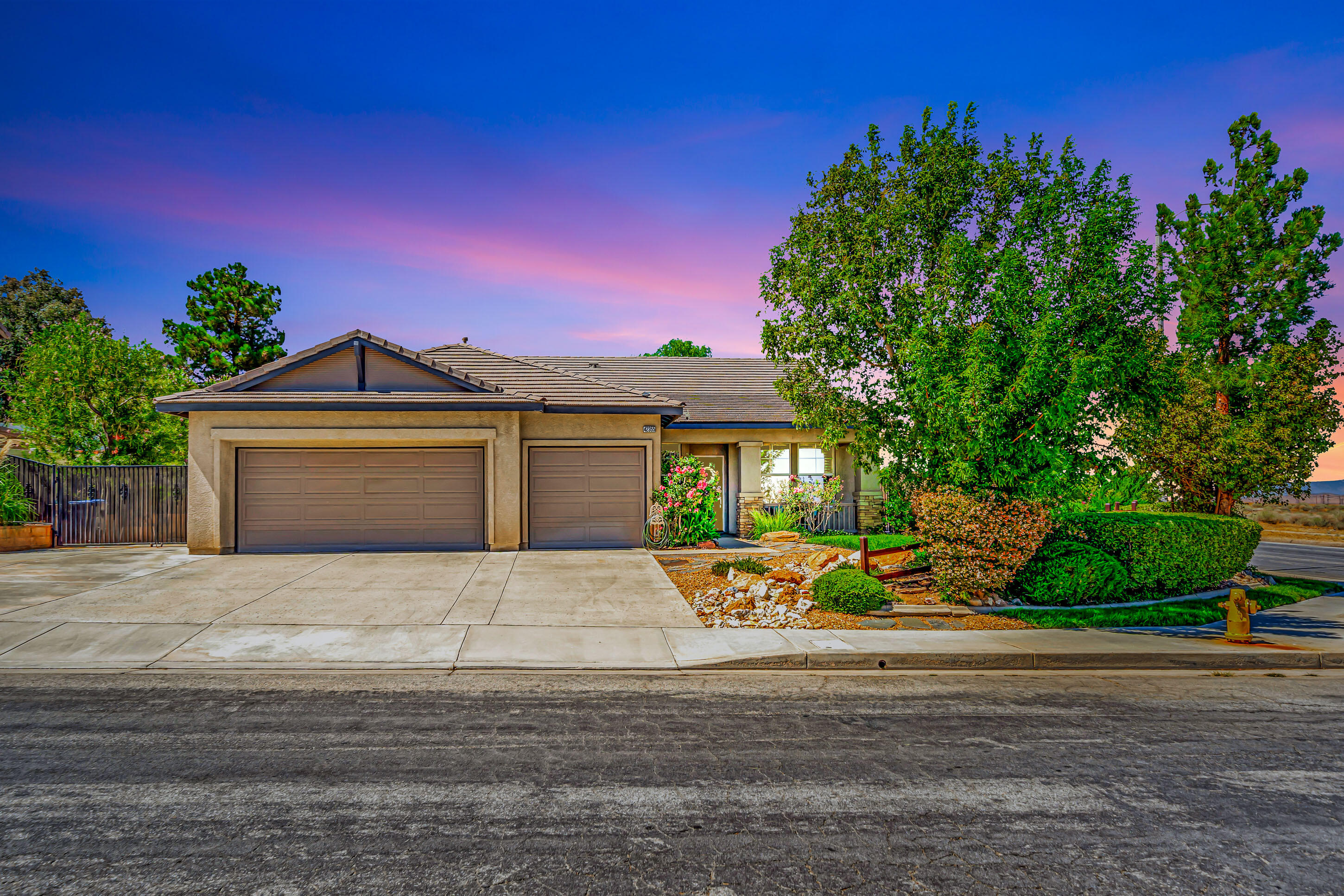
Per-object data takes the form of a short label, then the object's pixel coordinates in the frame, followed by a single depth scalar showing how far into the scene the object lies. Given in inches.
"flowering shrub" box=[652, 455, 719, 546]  577.9
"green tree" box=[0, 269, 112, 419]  1373.0
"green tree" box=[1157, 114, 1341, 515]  577.9
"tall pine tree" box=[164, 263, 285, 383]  1098.1
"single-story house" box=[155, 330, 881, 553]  527.8
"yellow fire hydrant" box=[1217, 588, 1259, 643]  314.7
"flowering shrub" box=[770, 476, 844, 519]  696.4
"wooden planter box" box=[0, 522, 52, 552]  537.6
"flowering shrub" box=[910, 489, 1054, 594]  352.5
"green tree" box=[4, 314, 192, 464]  775.7
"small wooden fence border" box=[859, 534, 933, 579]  401.1
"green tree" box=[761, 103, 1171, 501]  359.3
